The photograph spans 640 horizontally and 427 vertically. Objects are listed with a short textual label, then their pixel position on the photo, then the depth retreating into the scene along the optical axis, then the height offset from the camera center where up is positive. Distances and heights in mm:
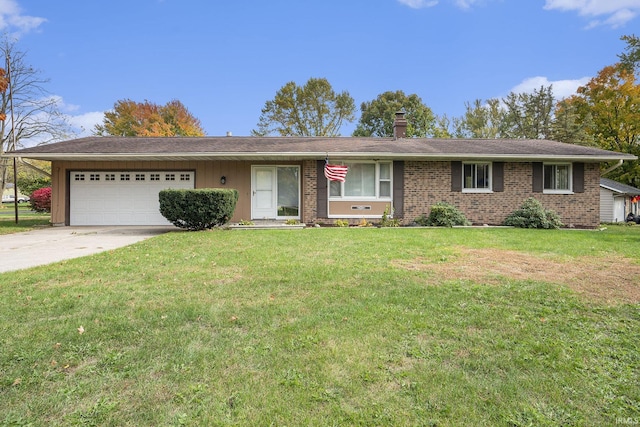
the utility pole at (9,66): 18016 +7669
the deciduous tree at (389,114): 31844 +9732
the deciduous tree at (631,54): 17656 +8431
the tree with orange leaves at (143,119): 32031 +8843
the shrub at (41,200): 20875 +711
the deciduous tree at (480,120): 33906 +9269
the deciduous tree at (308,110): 31375 +9441
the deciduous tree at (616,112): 23094 +7167
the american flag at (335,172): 11875 +1407
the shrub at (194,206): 10086 +184
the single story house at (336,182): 12594 +1204
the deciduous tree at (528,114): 31547 +9322
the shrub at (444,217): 12102 -123
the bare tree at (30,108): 20719 +6948
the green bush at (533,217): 12016 -106
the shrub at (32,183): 28292 +2341
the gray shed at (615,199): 20578 +967
